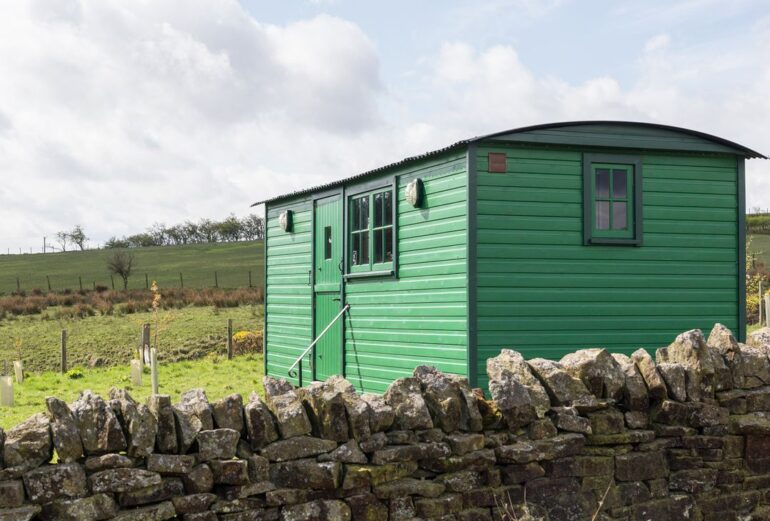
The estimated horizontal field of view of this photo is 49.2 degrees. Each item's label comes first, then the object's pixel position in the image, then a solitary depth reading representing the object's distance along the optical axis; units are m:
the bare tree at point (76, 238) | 91.25
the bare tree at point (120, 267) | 53.06
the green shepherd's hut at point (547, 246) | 9.73
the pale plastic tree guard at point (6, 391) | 14.55
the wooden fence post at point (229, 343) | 22.09
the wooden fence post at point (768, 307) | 17.14
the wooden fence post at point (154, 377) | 14.55
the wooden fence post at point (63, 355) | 21.30
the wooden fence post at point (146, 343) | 19.84
